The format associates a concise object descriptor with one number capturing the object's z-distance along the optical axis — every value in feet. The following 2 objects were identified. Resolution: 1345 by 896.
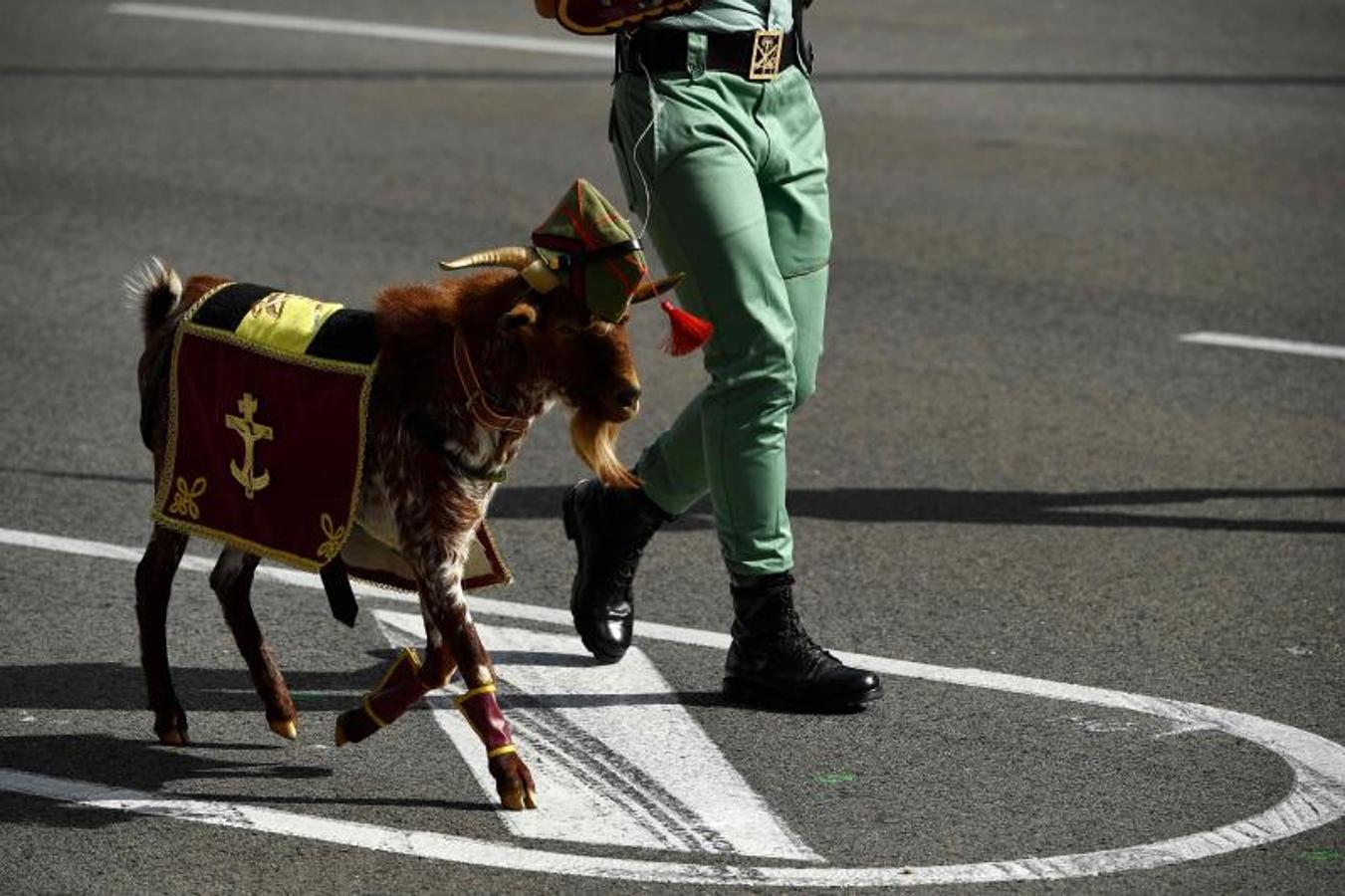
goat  33.45
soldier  38.34
